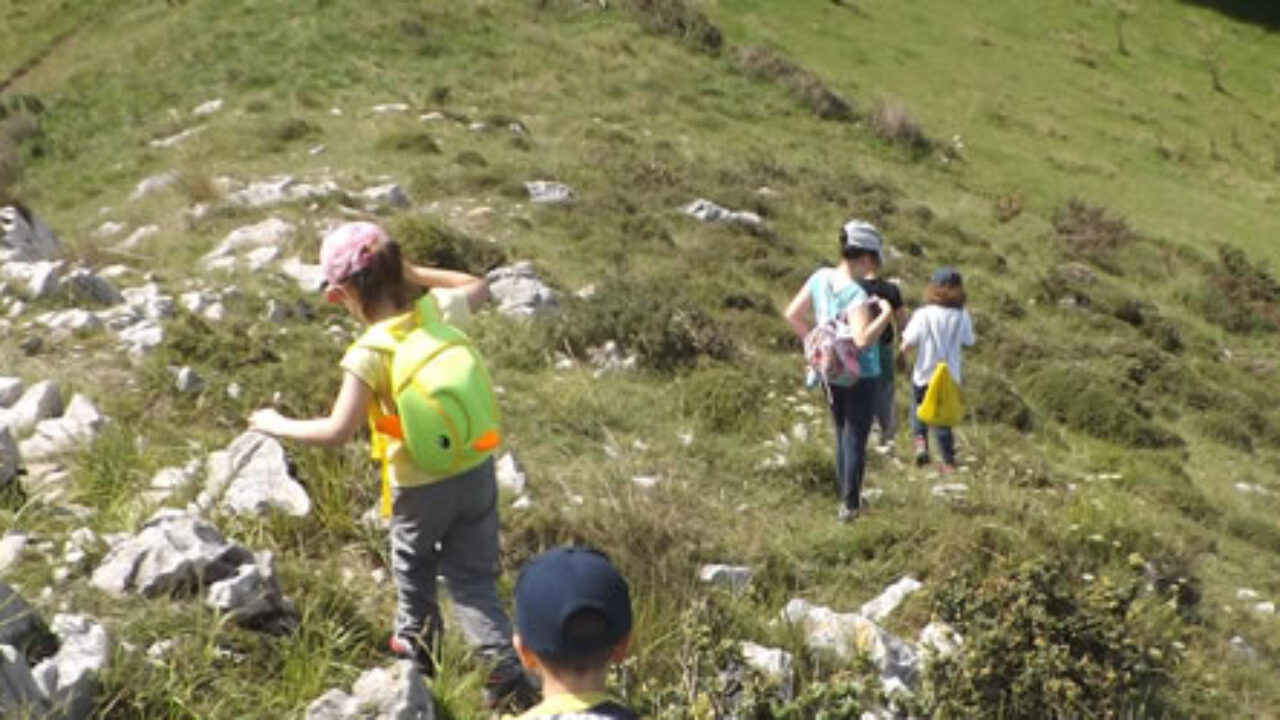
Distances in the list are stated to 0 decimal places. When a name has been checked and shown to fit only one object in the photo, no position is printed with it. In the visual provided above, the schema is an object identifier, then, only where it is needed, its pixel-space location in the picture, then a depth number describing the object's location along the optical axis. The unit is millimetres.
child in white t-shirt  9430
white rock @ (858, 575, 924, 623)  6355
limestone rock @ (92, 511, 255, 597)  4637
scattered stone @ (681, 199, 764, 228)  17578
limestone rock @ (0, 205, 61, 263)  10062
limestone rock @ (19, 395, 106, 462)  5973
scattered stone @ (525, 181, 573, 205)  16062
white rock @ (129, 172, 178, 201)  15564
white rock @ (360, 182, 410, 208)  14477
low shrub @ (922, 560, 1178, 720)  5375
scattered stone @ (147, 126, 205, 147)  18969
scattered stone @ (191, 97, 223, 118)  20677
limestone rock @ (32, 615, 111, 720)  3965
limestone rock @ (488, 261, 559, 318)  11008
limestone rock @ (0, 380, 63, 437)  6176
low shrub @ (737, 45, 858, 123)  27766
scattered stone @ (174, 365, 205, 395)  7030
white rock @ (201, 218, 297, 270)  11844
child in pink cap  4281
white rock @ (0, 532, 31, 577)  4758
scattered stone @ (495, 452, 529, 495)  6656
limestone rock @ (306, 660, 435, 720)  4234
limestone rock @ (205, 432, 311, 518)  5680
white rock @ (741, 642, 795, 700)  5133
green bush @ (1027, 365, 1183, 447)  13586
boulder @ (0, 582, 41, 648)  4066
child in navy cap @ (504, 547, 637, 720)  3014
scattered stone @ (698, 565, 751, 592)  6156
